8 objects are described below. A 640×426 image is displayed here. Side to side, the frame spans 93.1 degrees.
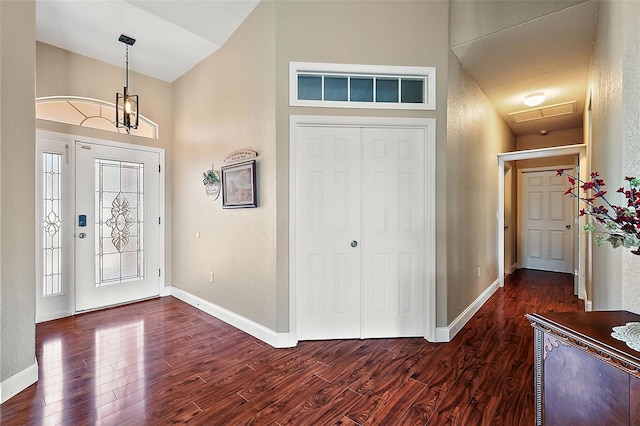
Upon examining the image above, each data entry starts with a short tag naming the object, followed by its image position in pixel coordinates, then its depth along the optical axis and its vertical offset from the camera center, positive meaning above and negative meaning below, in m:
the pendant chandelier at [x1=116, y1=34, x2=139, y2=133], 3.16 +1.11
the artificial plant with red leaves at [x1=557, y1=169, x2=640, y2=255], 1.18 -0.04
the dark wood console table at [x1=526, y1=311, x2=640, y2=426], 1.11 -0.65
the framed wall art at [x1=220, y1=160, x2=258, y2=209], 3.01 +0.28
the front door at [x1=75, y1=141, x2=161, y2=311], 3.73 -0.17
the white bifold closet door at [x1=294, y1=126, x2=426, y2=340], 2.85 -0.19
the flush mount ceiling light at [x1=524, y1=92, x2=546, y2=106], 3.89 +1.47
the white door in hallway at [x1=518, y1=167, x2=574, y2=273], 5.85 -0.22
